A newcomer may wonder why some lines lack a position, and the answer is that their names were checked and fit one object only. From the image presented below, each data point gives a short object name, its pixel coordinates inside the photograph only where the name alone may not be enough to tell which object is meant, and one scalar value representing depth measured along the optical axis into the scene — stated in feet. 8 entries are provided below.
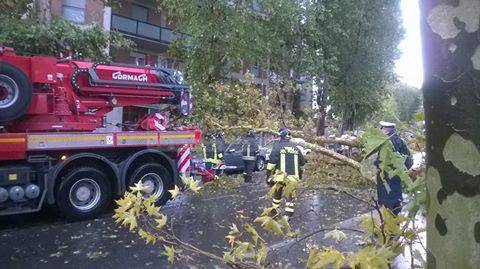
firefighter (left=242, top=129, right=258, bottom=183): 49.73
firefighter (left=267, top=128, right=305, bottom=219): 30.84
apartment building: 75.87
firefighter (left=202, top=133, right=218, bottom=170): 49.32
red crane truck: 27.81
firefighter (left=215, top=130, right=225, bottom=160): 50.06
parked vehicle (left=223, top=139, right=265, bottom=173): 55.39
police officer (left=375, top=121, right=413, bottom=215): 22.75
